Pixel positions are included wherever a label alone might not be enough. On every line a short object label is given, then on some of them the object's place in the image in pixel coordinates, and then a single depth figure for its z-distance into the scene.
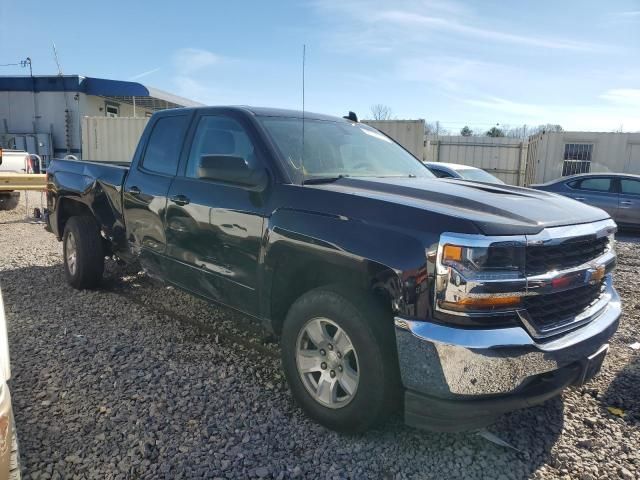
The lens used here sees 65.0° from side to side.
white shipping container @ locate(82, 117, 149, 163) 15.55
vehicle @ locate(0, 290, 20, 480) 1.70
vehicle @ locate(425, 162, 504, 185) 9.39
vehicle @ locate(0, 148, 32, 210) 11.86
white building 21.52
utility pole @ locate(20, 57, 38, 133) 22.25
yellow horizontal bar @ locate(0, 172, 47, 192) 9.97
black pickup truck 2.40
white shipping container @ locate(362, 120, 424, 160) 13.74
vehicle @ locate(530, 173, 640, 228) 10.98
